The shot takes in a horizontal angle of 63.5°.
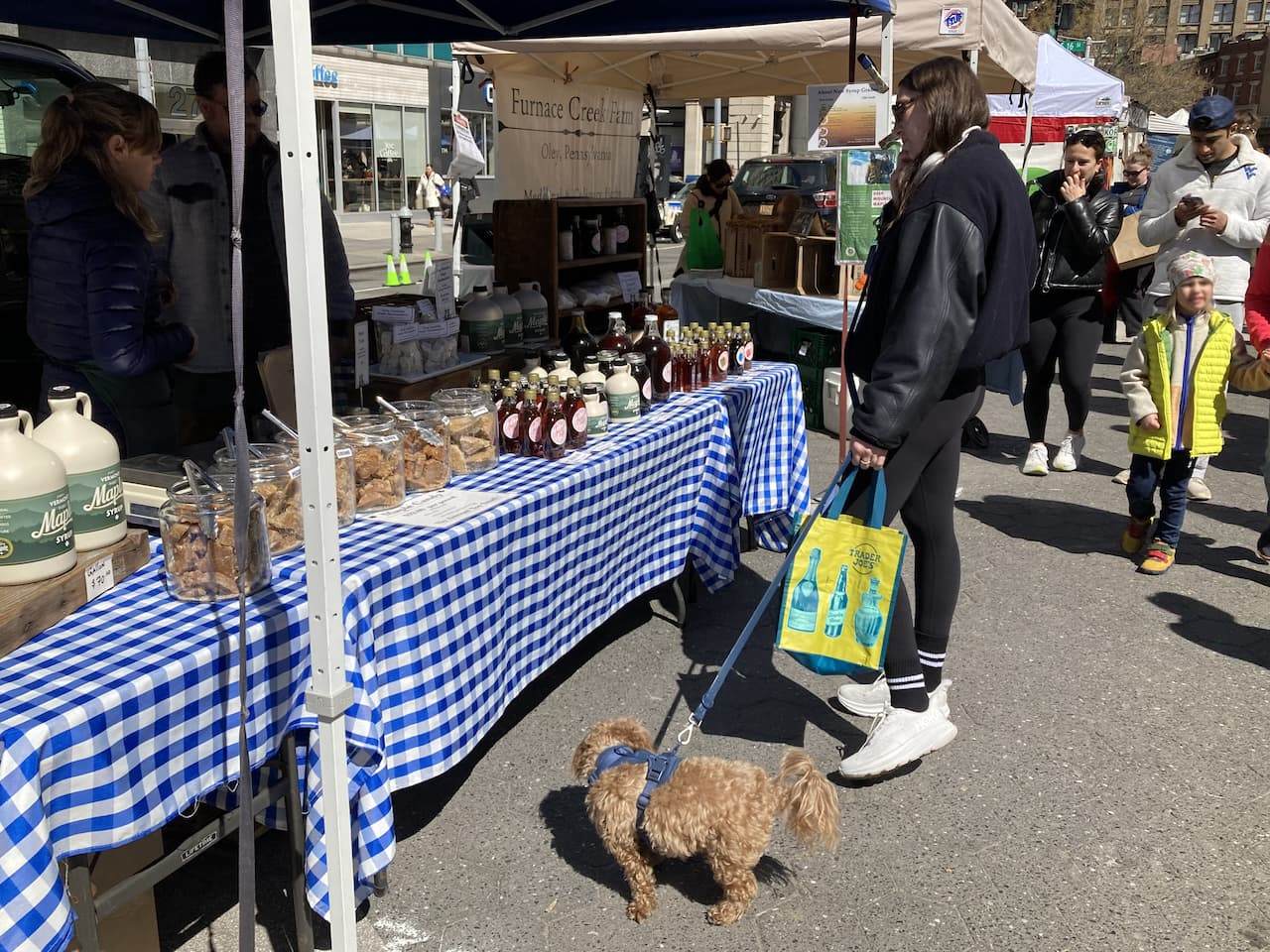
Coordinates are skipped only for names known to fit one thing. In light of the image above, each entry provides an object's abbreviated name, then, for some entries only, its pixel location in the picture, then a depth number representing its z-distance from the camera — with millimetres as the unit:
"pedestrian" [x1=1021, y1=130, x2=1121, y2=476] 5695
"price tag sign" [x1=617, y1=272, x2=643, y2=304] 5242
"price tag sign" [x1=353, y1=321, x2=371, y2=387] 3270
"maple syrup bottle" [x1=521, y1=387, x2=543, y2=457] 3129
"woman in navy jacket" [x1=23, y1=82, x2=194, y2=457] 2699
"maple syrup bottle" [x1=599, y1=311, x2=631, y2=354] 4031
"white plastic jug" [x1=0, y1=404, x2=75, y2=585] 1767
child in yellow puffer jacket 4375
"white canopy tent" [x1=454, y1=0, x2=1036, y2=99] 6160
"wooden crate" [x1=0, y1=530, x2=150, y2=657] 1792
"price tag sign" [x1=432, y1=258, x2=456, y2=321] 3840
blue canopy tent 1631
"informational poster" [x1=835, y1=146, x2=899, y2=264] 4852
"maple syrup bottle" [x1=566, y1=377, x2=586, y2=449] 3168
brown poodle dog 2135
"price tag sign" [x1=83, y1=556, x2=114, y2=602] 2023
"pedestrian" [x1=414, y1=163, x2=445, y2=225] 16891
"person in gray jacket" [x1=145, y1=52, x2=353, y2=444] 3490
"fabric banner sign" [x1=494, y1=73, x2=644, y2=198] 5047
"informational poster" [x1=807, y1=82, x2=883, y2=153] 4758
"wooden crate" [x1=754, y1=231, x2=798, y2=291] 7184
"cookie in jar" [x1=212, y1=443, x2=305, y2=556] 2240
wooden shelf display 4684
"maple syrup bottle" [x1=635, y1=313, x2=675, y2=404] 3865
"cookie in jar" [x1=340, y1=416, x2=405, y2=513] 2568
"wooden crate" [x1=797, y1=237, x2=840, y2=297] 6844
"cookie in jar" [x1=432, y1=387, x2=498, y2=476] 2957
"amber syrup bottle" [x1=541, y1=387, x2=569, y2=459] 3109
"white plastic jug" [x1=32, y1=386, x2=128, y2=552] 1958
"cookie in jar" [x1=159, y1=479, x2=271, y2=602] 2023
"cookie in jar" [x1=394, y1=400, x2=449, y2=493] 2770
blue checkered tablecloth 1646
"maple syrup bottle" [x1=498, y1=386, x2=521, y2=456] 3135
